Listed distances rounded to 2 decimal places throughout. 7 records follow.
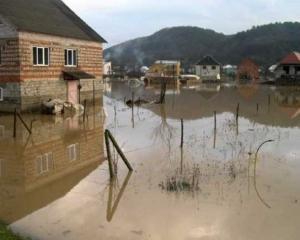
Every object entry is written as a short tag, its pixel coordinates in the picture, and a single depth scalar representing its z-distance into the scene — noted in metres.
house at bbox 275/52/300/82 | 63.39
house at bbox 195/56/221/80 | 79.50
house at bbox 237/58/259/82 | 78.81
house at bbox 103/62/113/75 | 91.50
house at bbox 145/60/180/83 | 74.78
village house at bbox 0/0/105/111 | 25.33
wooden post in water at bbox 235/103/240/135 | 20.81
